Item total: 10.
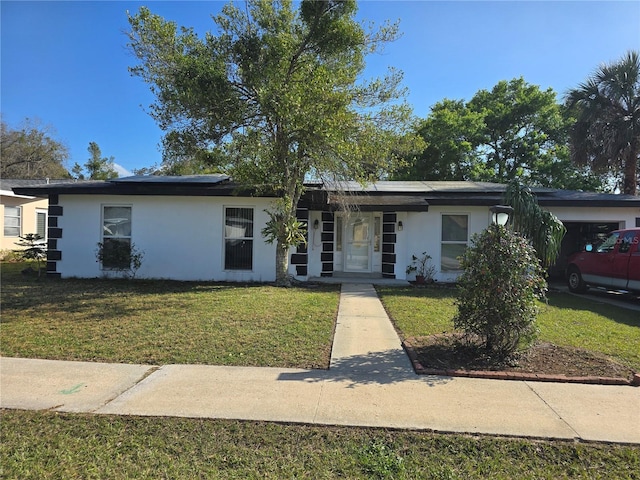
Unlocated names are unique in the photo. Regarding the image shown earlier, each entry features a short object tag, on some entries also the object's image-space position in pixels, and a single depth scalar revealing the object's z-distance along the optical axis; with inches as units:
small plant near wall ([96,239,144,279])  446.3
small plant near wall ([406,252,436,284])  476.1
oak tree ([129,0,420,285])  334.6
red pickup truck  377.7
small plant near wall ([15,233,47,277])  510.6
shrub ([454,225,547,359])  190.1
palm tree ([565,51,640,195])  609.0
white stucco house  456.1
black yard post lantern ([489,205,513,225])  213.1
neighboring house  732.0
